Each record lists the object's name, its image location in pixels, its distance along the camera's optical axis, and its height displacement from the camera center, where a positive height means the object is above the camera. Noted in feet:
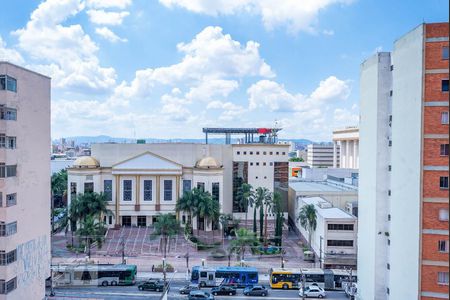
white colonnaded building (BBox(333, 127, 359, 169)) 394.52 +0.93
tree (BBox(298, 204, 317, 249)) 165.58 -32.61
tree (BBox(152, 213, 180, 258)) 161.27 -35.44
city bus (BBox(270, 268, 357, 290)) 133.69 -47.78
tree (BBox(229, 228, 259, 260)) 150.10 -39.09
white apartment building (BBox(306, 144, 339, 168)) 599.98 -16.70
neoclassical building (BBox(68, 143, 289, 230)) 206.59 -17.73
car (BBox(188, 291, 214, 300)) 121.80 -49.44
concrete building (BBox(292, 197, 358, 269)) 149.28 -38.67
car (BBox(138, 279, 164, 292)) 130.31 -49.68
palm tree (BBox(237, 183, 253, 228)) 196.38 -27.35
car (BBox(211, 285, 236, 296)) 129.70 -50.70
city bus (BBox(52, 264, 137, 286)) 134.10 -47.68
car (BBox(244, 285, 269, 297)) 128.16 -50.19
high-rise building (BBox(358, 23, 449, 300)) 84.94 -5.64
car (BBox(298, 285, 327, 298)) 126.93 -50.08
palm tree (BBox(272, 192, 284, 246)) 184.77 -38.19
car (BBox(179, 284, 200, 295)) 127.85 -49.62
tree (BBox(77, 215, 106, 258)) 160.35 -38.08
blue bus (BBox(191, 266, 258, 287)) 135.13 -47.84
